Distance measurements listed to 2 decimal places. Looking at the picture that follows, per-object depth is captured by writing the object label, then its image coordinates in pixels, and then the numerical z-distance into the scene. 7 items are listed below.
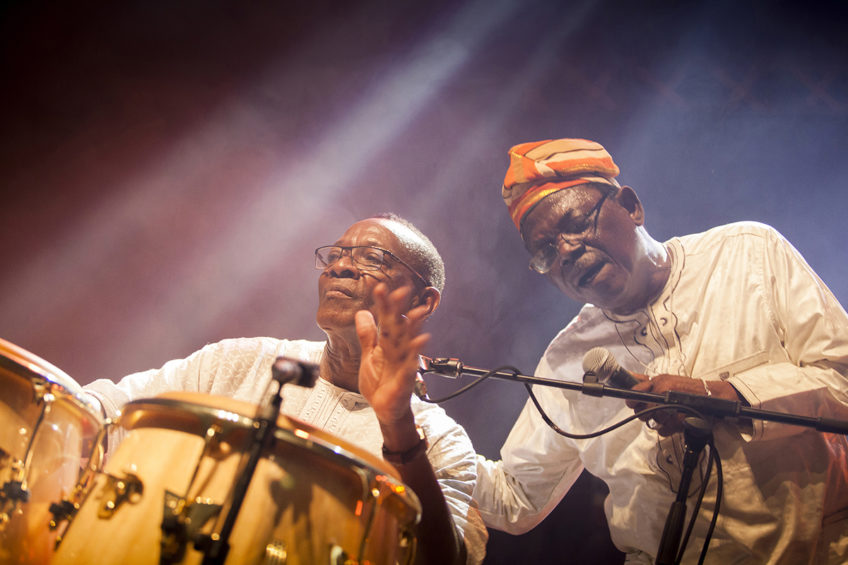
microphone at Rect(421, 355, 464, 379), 2.90
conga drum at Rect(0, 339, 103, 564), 2.48
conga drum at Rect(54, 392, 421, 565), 2.07
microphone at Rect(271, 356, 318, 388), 2.14
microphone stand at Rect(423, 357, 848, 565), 2.80
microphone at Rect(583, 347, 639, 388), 2.87
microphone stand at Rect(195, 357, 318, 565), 1.94
